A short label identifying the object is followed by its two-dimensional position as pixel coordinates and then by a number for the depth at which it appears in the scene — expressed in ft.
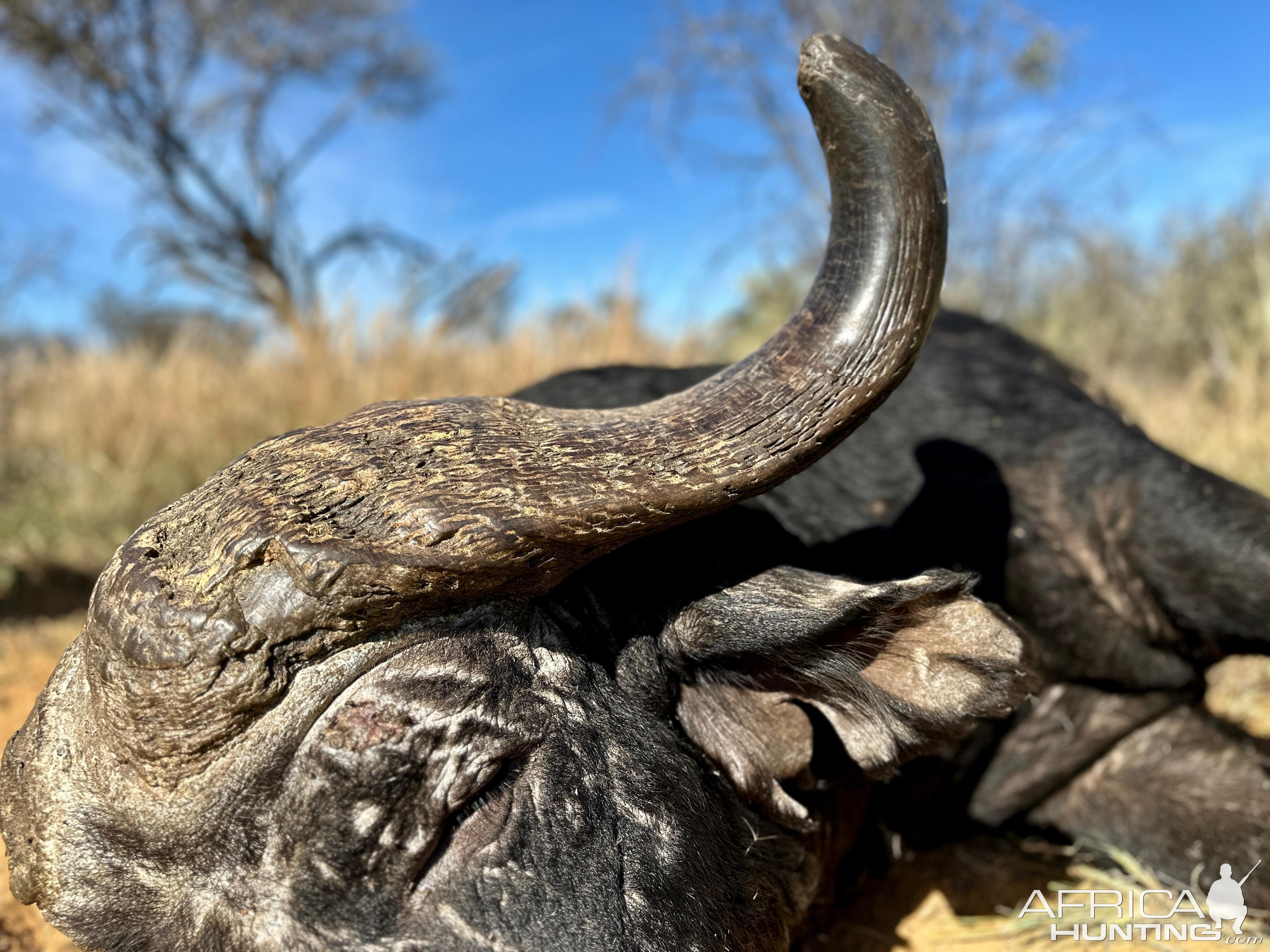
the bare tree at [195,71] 48.14
